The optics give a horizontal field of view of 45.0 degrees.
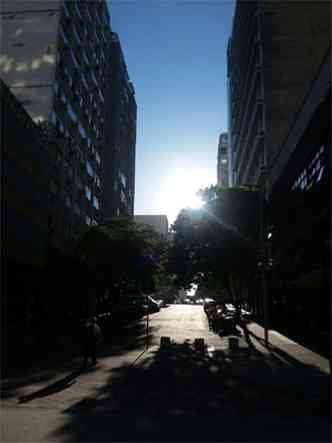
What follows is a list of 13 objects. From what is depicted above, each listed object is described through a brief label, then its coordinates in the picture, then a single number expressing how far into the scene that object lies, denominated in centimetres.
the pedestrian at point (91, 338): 1552
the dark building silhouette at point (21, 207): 2083
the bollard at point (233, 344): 1956
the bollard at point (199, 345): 1916
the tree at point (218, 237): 3006
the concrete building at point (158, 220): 17062
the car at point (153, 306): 5634
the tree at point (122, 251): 3525
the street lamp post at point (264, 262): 2304
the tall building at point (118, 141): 7600
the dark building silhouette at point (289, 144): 2256
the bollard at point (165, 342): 2067
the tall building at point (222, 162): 14046
